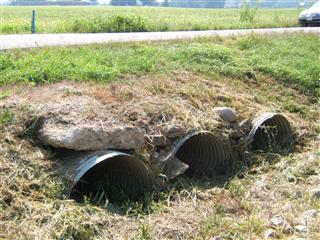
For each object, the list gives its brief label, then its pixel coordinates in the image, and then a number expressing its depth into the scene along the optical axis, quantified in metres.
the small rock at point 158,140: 4.99
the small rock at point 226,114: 5.65
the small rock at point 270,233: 3.95
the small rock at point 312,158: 5.50
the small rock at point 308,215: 4.12
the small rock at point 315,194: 4.66
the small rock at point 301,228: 4.00
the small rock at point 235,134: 5.64
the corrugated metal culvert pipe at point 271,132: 5.90
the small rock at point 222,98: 6.01
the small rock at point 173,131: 5.11
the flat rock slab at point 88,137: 4.42
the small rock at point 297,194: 4.79
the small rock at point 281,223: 4.06
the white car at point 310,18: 15.59
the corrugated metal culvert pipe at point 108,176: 4.30
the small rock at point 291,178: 5.18
